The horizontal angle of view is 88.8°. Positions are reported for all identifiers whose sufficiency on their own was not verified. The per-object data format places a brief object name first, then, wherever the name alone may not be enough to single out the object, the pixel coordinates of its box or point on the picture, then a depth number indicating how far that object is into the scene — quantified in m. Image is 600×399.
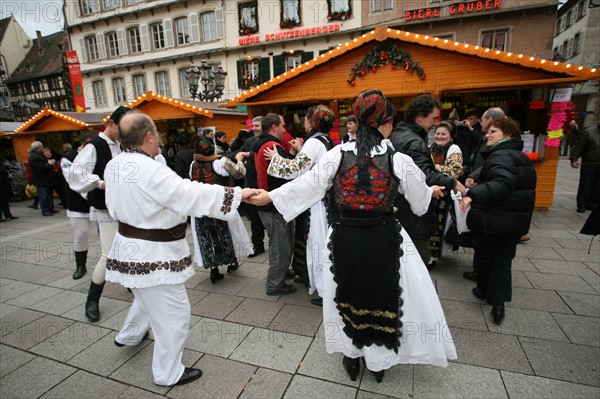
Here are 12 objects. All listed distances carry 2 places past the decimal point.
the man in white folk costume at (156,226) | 2.06
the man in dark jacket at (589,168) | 6.82
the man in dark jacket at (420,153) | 2.65
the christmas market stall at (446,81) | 6.84
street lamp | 10.00
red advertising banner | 16.14
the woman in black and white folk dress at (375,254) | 2.07
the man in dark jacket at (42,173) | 8.45
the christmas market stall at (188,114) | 10.06
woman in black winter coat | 2.72
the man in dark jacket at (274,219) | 3.62
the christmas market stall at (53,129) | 11.87
